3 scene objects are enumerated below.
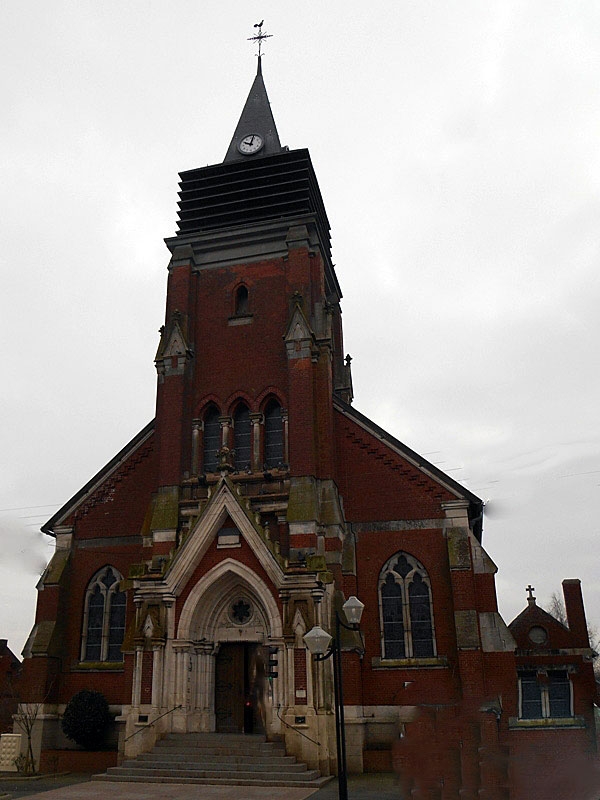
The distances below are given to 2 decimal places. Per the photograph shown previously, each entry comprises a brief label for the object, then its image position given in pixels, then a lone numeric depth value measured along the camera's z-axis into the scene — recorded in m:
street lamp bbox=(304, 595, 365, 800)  12.79
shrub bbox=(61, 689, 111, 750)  22.38
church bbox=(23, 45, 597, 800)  20.95
